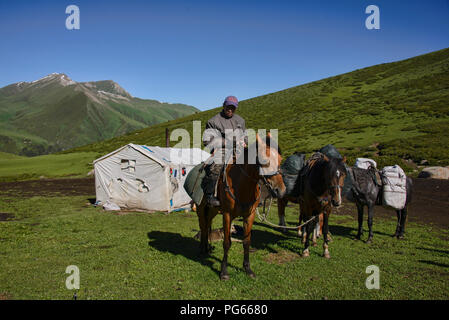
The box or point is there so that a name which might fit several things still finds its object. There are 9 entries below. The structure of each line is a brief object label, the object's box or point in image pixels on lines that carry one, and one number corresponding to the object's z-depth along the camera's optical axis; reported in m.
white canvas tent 15.49
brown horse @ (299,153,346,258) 6.91
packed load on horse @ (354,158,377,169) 10.35
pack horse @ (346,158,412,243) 9.49
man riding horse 6.41
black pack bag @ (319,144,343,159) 8.96
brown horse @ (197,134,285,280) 5.00
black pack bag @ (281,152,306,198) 8.59
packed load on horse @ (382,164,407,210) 9.48
